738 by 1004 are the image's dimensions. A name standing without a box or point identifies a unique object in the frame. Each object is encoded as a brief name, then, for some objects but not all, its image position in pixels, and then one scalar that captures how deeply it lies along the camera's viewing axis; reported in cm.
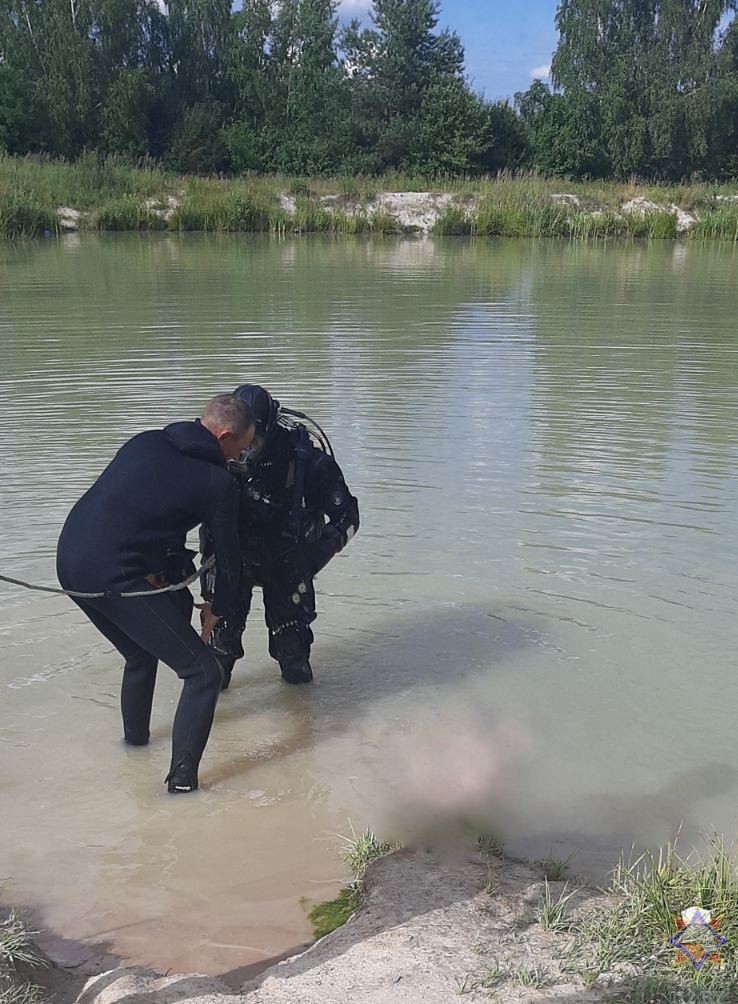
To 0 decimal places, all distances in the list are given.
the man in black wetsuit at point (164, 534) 348
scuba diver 427
